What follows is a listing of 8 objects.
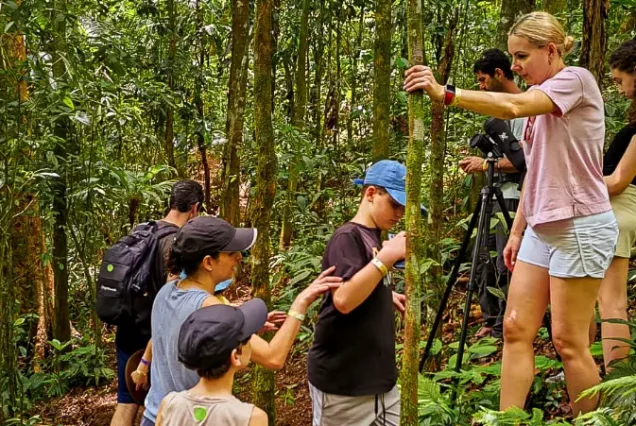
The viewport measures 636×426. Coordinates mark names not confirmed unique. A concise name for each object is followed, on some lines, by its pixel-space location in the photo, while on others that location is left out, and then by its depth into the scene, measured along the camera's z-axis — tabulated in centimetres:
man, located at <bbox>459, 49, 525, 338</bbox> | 430
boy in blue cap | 286
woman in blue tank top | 258
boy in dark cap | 216
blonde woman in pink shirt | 286
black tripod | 363
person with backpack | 399
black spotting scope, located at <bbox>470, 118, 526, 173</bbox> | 411
